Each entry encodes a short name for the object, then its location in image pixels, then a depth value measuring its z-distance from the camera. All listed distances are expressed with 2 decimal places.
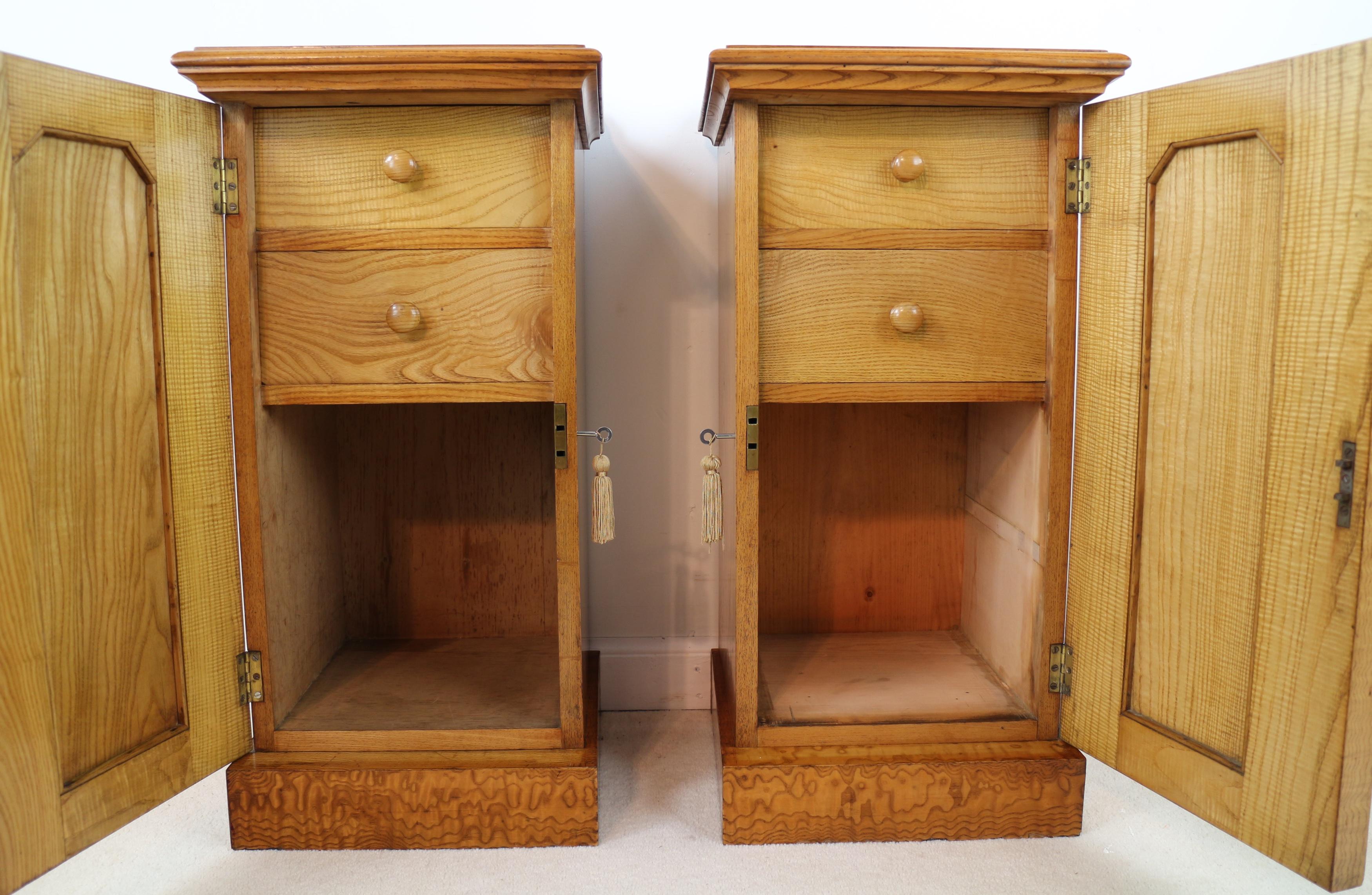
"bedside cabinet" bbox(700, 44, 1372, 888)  1.04
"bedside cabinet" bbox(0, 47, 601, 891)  1.11
